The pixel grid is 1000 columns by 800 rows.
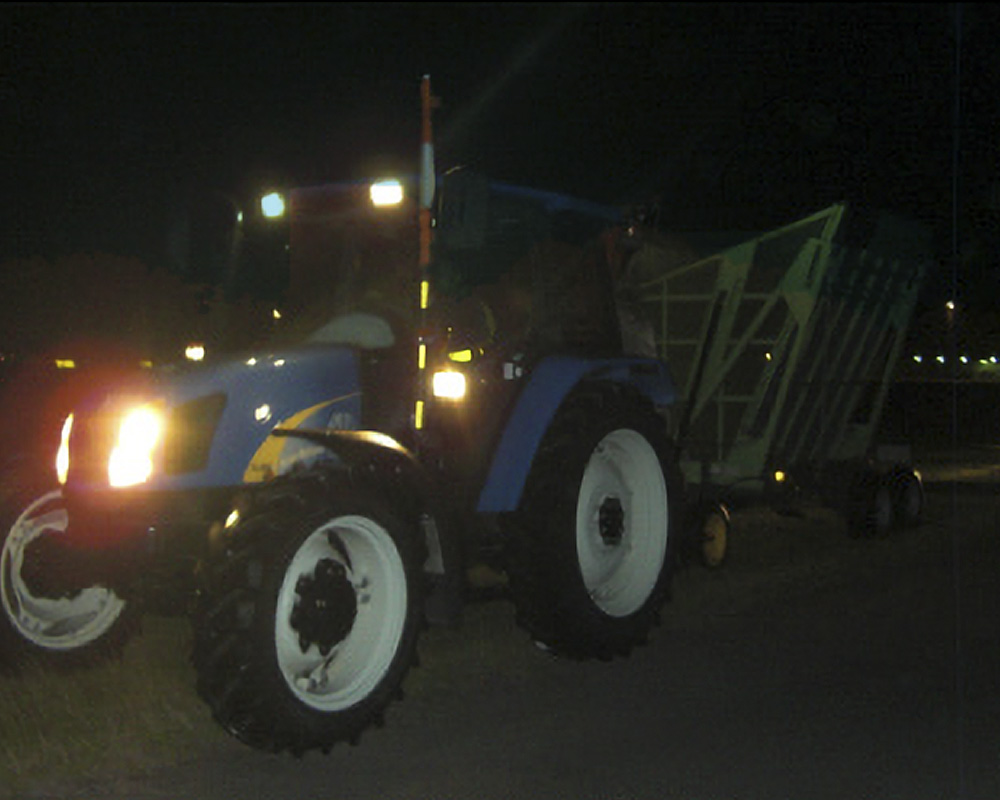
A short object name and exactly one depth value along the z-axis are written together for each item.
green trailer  11.18
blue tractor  5.59
